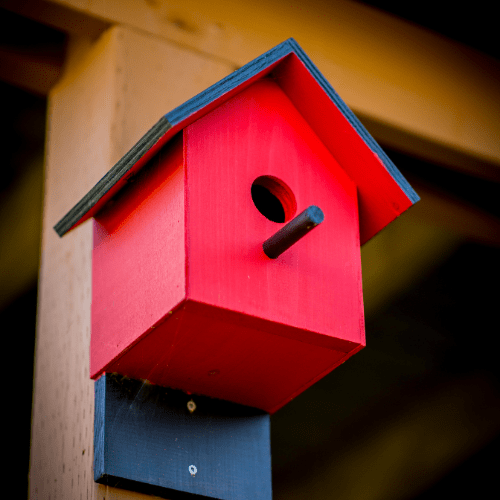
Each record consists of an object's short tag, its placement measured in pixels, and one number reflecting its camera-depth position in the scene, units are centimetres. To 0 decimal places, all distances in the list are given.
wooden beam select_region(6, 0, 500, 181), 272
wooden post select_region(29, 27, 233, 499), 252
